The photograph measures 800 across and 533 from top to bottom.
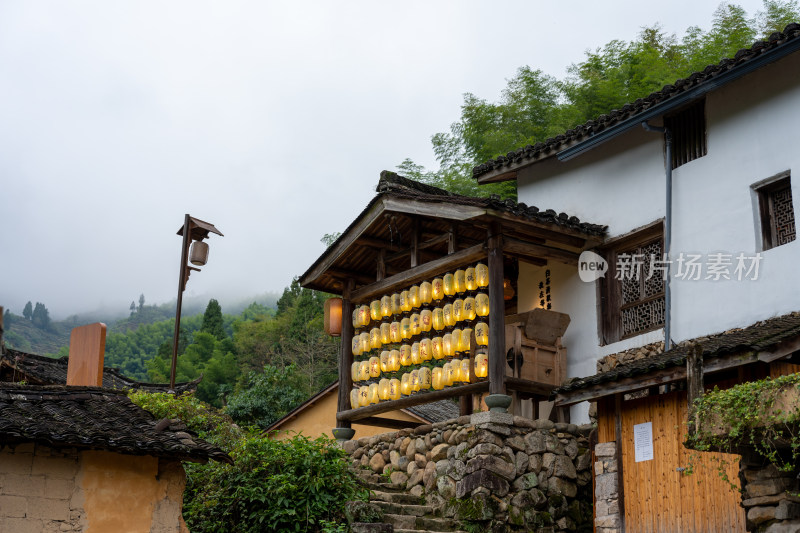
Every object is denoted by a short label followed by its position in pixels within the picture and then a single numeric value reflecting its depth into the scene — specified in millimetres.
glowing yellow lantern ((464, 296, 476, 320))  15289
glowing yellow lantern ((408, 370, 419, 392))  16094
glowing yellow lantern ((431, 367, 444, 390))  15539
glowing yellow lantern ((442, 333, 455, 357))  15609
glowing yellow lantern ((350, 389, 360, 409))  17344
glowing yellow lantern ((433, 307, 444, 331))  15992
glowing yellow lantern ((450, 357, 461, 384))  15188
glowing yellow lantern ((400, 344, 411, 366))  16594
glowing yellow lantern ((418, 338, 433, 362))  16172
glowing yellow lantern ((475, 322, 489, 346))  14953
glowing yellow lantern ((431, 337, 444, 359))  15883
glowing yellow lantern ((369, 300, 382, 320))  17406
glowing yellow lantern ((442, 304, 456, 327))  15664
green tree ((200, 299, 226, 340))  47875
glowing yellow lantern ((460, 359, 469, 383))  15062
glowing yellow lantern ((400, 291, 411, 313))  16797
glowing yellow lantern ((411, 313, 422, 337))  16464
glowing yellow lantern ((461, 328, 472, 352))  15258
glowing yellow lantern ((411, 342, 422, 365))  16391
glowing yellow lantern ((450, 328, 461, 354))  15422
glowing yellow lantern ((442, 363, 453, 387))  15352
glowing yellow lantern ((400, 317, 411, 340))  16672
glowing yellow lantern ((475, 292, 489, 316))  15156
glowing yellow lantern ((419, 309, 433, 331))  16250
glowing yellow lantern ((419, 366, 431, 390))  15914
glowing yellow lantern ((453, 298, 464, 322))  15445
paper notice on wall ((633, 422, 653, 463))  12250
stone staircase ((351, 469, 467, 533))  13594
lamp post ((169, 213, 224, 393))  16516
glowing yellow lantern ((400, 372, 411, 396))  16266
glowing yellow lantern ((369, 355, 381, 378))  17219
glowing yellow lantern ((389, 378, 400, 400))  16505
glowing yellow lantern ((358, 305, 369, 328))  17719
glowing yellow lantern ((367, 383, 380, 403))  16953
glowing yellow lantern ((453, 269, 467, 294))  15578
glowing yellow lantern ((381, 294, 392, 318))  17189
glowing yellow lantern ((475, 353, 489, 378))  14703
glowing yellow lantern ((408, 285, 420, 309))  16625
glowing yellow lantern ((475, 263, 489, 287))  15211
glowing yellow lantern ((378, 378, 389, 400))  16703
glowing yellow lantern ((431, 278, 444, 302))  16094
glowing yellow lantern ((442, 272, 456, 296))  15805
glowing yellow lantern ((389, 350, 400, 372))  16828
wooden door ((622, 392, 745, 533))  11078
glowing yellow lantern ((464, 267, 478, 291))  15398
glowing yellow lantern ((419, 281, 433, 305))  16344
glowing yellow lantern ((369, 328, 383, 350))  17297
